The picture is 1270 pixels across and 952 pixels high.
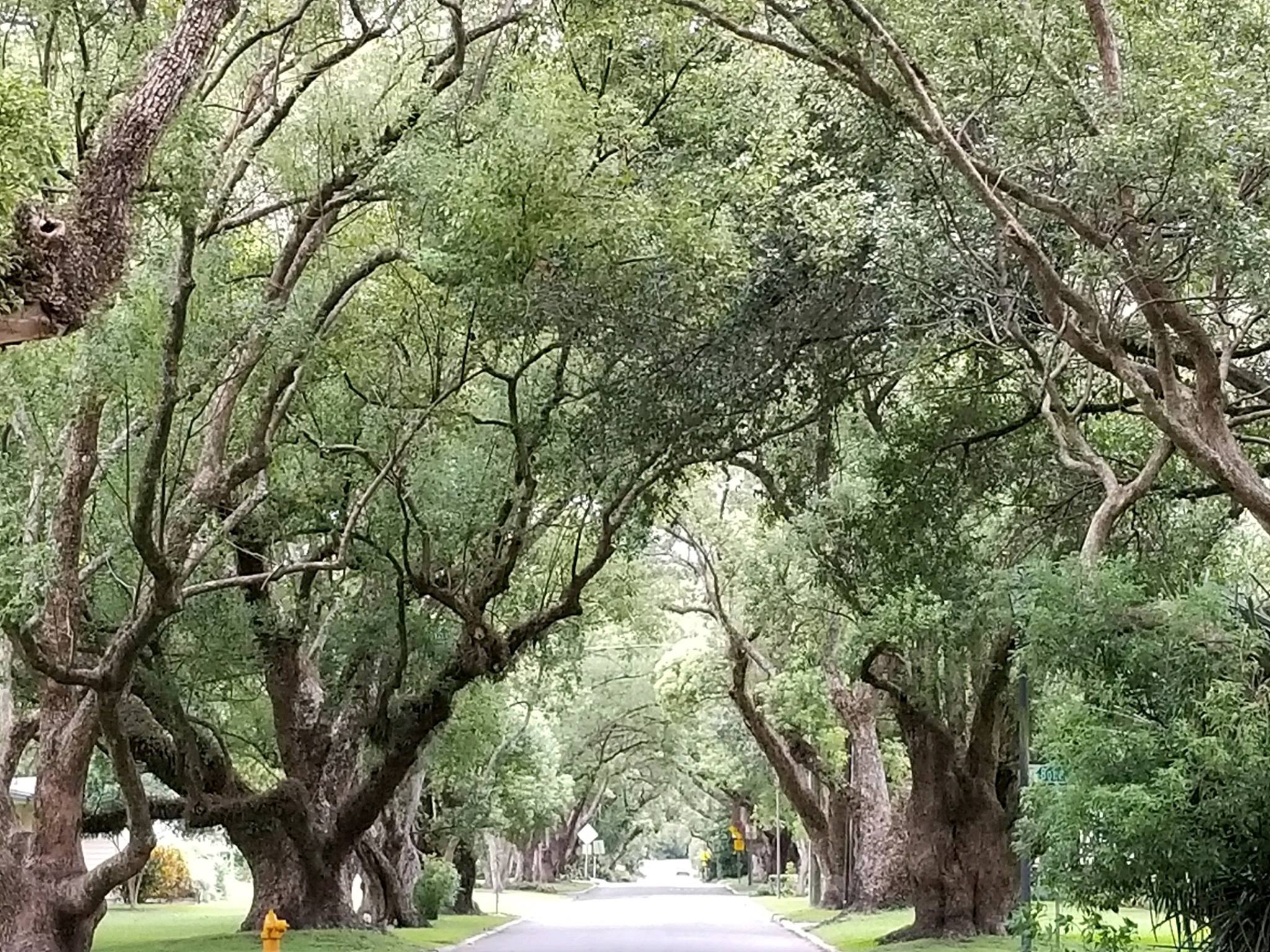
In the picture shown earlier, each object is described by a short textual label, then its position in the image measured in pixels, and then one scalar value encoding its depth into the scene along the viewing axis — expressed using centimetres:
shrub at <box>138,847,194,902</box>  4966
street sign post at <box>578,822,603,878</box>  6371
